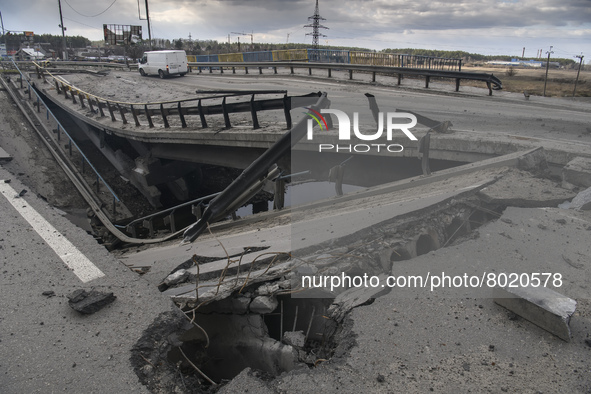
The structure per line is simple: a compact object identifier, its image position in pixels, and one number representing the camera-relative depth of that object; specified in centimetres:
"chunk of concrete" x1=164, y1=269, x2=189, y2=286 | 536
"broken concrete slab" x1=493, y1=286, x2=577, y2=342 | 344
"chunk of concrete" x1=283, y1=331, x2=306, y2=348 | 401
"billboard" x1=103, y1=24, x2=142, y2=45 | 5378
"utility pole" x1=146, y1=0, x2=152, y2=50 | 4973
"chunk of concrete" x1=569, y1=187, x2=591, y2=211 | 603
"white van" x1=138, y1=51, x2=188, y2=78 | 3334
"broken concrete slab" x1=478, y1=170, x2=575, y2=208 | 627
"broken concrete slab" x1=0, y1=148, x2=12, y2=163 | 1312
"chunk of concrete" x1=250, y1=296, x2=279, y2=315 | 448
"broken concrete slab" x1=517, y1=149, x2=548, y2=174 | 770
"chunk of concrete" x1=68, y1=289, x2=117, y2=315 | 421
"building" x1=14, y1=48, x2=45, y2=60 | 4709
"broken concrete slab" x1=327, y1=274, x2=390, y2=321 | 407
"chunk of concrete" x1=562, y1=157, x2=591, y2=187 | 687
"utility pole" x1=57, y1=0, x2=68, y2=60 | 5897
